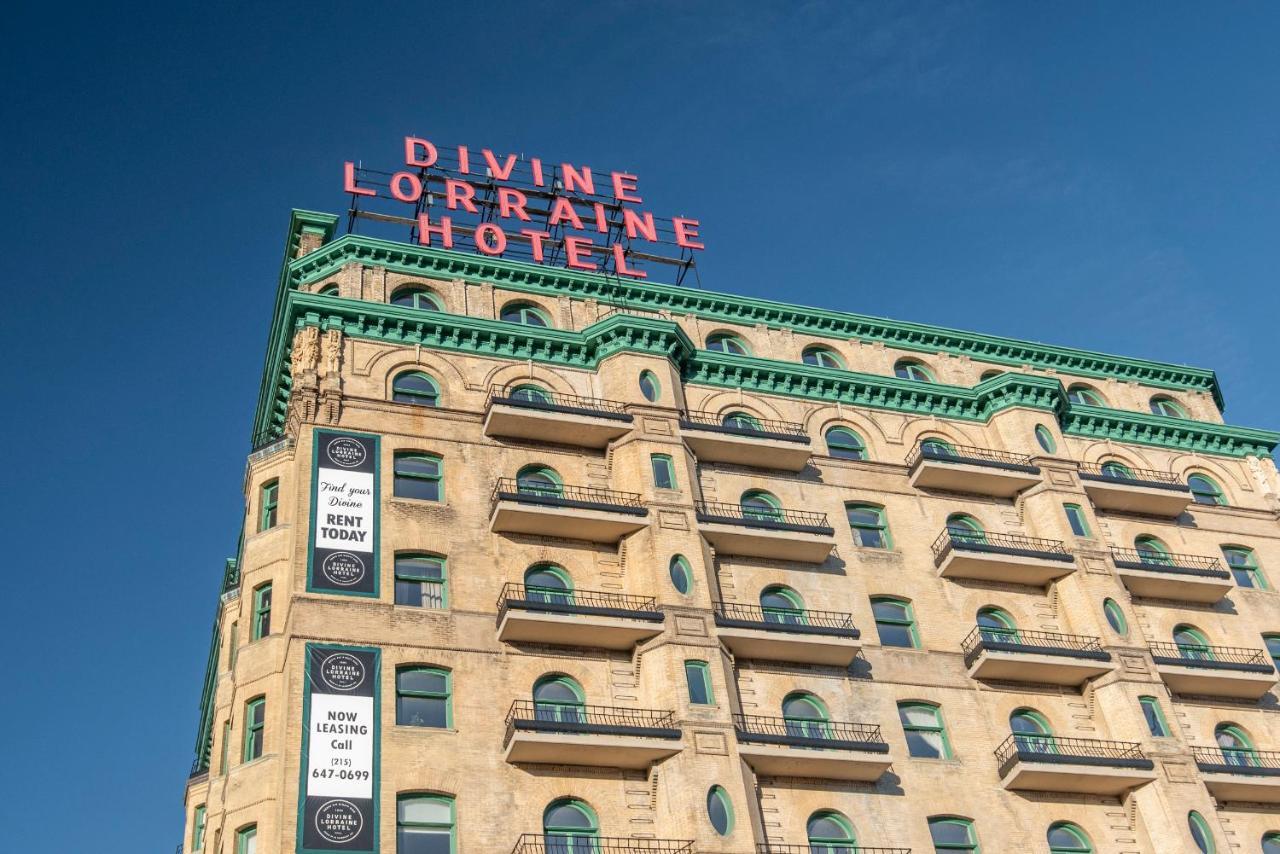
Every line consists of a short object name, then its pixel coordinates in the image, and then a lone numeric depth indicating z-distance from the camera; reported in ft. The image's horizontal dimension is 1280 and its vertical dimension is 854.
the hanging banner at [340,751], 125.49
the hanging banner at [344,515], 142.92
